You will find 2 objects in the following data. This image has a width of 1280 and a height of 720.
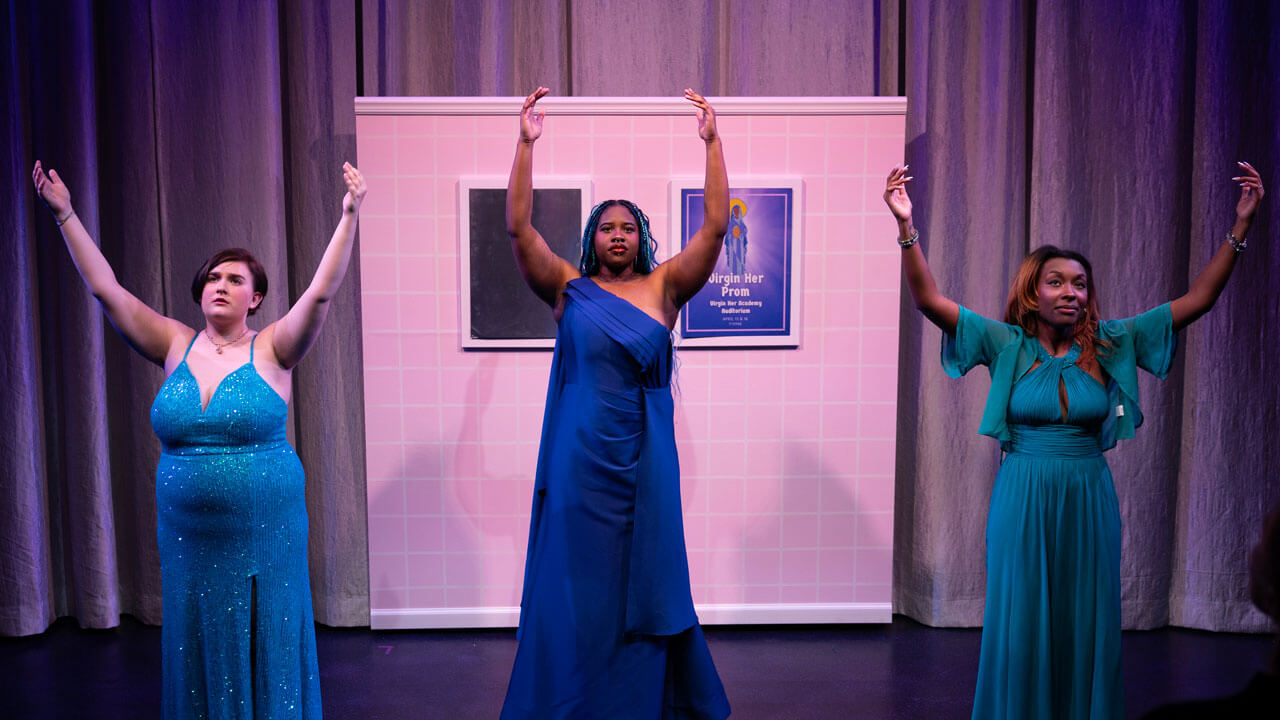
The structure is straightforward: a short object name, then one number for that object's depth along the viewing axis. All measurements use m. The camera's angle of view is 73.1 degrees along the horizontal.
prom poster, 3.58
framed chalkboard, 3.55
